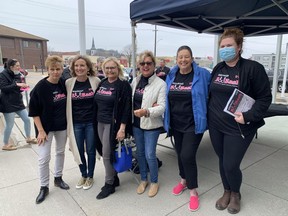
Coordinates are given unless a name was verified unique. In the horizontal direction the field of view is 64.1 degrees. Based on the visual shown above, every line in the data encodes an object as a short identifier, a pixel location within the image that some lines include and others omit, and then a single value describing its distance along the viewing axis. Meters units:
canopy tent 2.82
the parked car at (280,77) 14.34
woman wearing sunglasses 2.53
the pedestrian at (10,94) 4.19
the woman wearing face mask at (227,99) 2.11
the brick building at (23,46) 53.62
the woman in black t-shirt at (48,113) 2.59
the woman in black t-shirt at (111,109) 2.61
